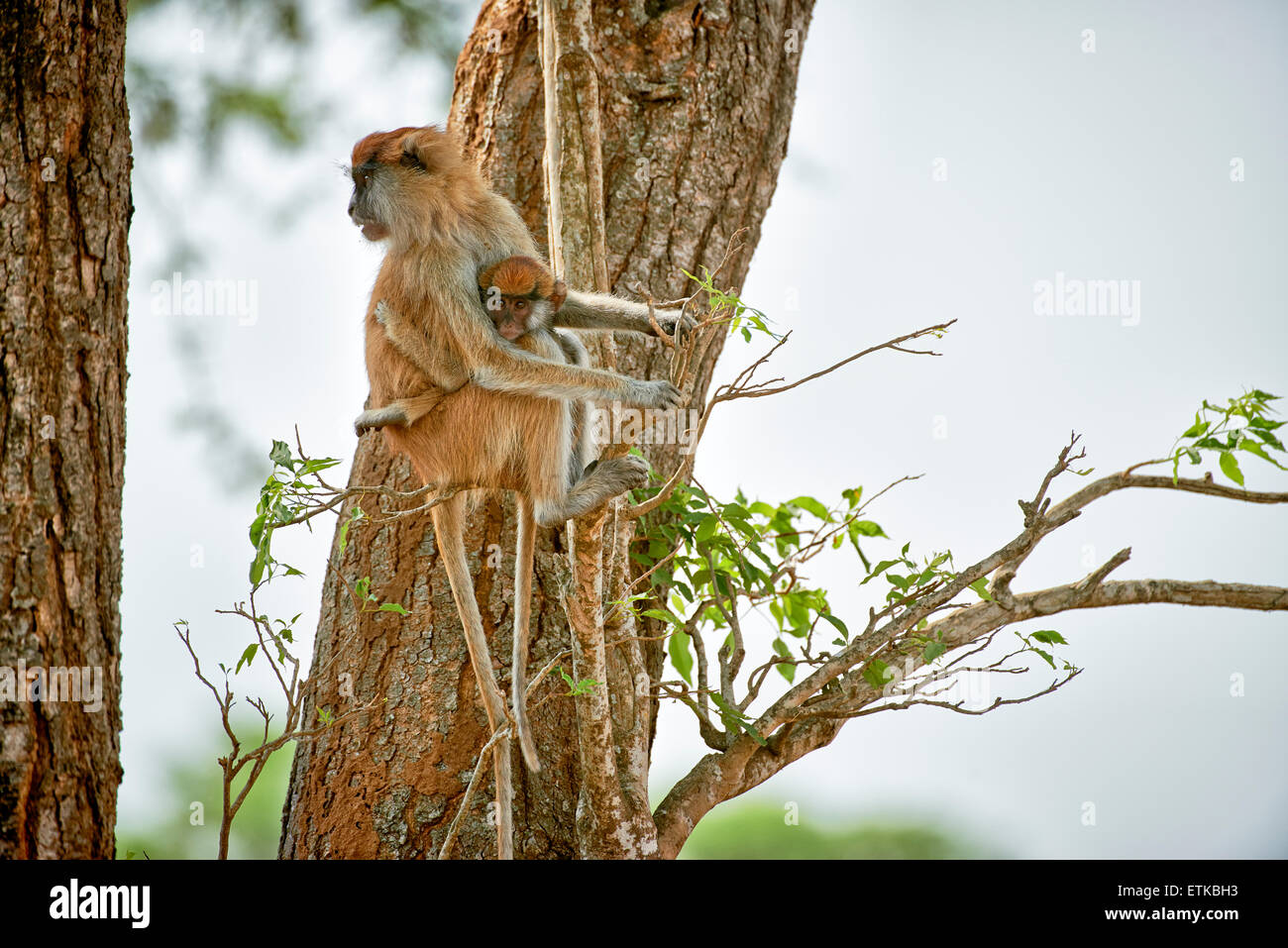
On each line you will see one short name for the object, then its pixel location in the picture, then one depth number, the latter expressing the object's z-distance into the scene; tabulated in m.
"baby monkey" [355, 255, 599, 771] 3.21
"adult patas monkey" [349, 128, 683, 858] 3.17
